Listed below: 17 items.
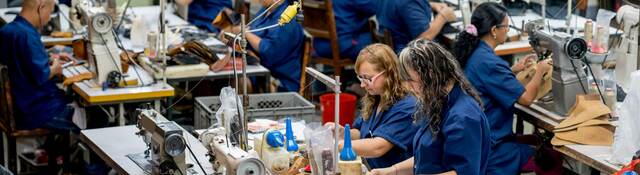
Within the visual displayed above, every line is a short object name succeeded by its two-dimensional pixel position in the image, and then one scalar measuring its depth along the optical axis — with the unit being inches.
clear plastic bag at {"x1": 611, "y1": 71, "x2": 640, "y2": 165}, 176.1
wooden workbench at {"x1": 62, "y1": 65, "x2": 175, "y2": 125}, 220.1
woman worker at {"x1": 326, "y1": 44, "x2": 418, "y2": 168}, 173.3
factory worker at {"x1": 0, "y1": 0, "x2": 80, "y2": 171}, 232.2
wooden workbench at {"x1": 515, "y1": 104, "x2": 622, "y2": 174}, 179.9
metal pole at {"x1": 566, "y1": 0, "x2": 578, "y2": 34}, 222.5
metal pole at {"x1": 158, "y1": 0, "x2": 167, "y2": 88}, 218.5
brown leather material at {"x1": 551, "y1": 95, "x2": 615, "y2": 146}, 189.0
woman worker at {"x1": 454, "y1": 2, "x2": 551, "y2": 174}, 203.9
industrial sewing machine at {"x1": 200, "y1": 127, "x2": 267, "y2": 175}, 145.3
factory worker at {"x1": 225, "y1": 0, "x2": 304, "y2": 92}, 247.1
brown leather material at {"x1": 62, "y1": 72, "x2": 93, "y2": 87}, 230.4
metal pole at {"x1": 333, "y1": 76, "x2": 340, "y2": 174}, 139.0
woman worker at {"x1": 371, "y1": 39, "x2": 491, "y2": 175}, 151.8
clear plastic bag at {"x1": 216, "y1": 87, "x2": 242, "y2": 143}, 160.4
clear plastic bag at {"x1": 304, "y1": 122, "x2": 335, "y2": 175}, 151.6
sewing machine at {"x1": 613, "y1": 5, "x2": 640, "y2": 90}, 206.7
